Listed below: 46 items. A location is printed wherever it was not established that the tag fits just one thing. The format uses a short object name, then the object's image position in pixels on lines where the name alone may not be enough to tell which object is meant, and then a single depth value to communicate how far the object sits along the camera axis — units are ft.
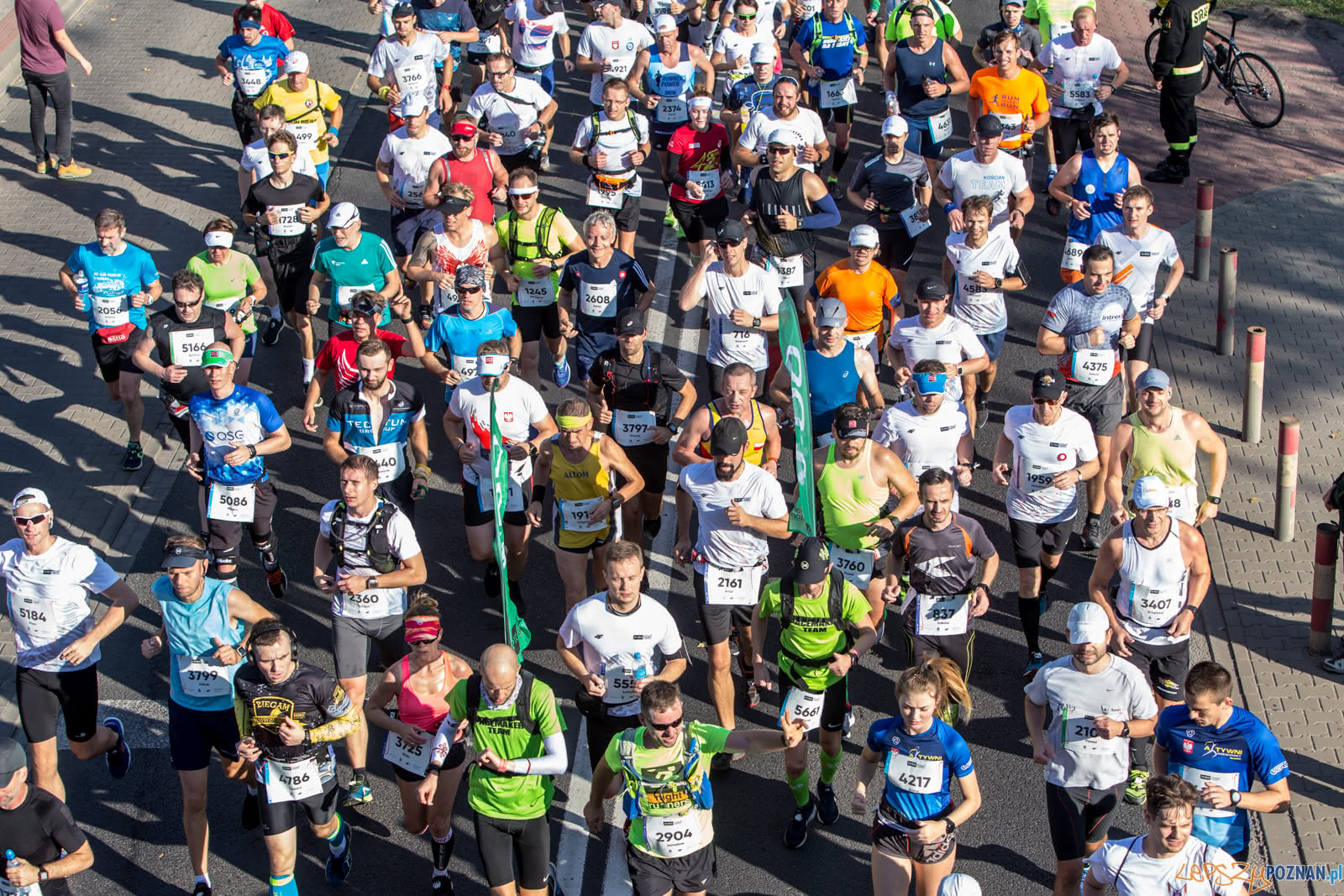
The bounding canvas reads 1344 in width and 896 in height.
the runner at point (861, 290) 37.65
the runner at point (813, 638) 27.45
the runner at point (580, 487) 31.65
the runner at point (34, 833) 24.38
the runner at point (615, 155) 43.78
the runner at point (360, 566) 29.32
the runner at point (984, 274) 38.47
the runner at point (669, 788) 24.39
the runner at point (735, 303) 37.27
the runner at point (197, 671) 27.43
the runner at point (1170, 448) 32.01
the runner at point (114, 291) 38.52
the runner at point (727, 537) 30.01
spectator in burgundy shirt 52.47
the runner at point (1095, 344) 36.09
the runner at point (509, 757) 24.91
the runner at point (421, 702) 26.40
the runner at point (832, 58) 49.93
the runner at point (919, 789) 24.68
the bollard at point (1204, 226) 46.62
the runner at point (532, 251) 39.14
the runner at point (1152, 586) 28.73
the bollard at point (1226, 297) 43.98
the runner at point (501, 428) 33.32
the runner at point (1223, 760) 24.35
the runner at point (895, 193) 42.24
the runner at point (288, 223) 41.81
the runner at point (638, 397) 33.91
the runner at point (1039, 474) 32.32
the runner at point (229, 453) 33.47
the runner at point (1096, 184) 41.83
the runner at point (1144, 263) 38.24
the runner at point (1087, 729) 25.72
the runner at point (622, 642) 27.12
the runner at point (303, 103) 46.62
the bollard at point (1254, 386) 39.55
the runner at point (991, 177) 41.81
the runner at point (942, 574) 29.07
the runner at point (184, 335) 36.29
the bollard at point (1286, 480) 35.55
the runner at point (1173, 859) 22.45
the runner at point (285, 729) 25.67
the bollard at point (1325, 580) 32.58
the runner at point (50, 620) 28.76
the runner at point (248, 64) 50.42
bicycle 58.34
